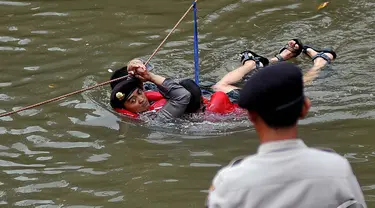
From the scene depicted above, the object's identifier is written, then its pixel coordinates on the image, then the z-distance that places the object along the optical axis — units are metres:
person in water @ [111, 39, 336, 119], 13.37
